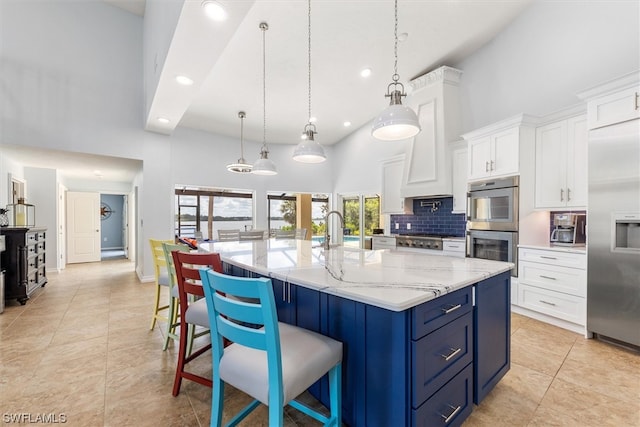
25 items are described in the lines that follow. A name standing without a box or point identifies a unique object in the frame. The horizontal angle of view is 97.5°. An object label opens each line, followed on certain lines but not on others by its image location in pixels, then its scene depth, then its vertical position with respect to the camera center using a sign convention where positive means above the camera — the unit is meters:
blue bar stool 1.03 -0.61
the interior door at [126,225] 8.05 -0.43
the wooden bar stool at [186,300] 1.69 -0.60
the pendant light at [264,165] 3.79 +0.63
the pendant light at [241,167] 4.58 +0.72
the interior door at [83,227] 7.10 -0.43
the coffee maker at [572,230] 3.15 -0.19
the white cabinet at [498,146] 3.29 +0.83
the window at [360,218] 6.64 -0.15
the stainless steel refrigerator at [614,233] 2.35 -0.18
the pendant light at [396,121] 1.91 +0.63
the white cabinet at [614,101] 2.33 +0.98
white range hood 4.43 +1.32
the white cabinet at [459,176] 4.22 +0.55
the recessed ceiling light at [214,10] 1.98 +1.47
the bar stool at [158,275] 2.66 -0.62
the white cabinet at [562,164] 2.97 +0.54
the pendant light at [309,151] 2.86 +0.62
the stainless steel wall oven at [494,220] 3.35 -0.09
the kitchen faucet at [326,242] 2.54 -0.28
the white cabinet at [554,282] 2.78 -0.74
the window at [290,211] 7.27 +0.01
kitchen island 1.14 -0.56
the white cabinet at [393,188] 5.29 +0.47
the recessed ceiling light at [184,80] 3.06 +1.46
